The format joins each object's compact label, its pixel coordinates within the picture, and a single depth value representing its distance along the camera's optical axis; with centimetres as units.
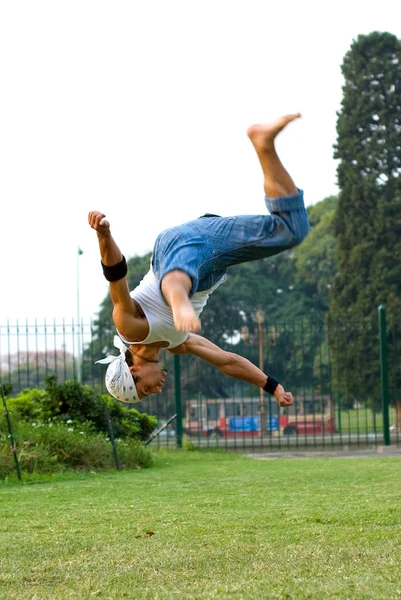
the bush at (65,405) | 1304
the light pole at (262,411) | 2030
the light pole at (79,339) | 1705
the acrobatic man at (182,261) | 570
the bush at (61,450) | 1087
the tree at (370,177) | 3266
